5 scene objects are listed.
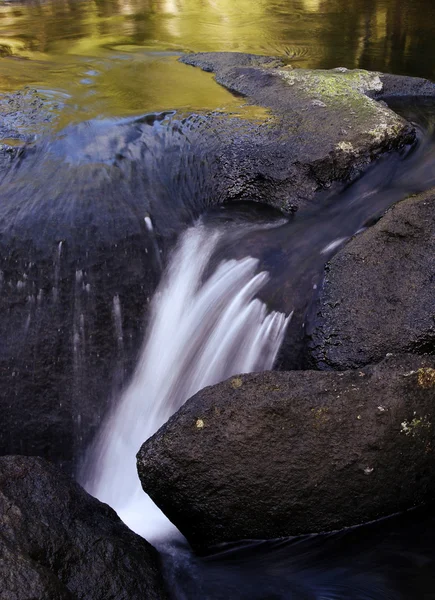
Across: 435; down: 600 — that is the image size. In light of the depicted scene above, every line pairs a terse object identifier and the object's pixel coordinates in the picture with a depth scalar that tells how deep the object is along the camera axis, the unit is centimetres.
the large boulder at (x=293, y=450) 299
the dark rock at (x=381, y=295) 336
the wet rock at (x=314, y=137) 479
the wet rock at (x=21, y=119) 538
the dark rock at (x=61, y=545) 228
